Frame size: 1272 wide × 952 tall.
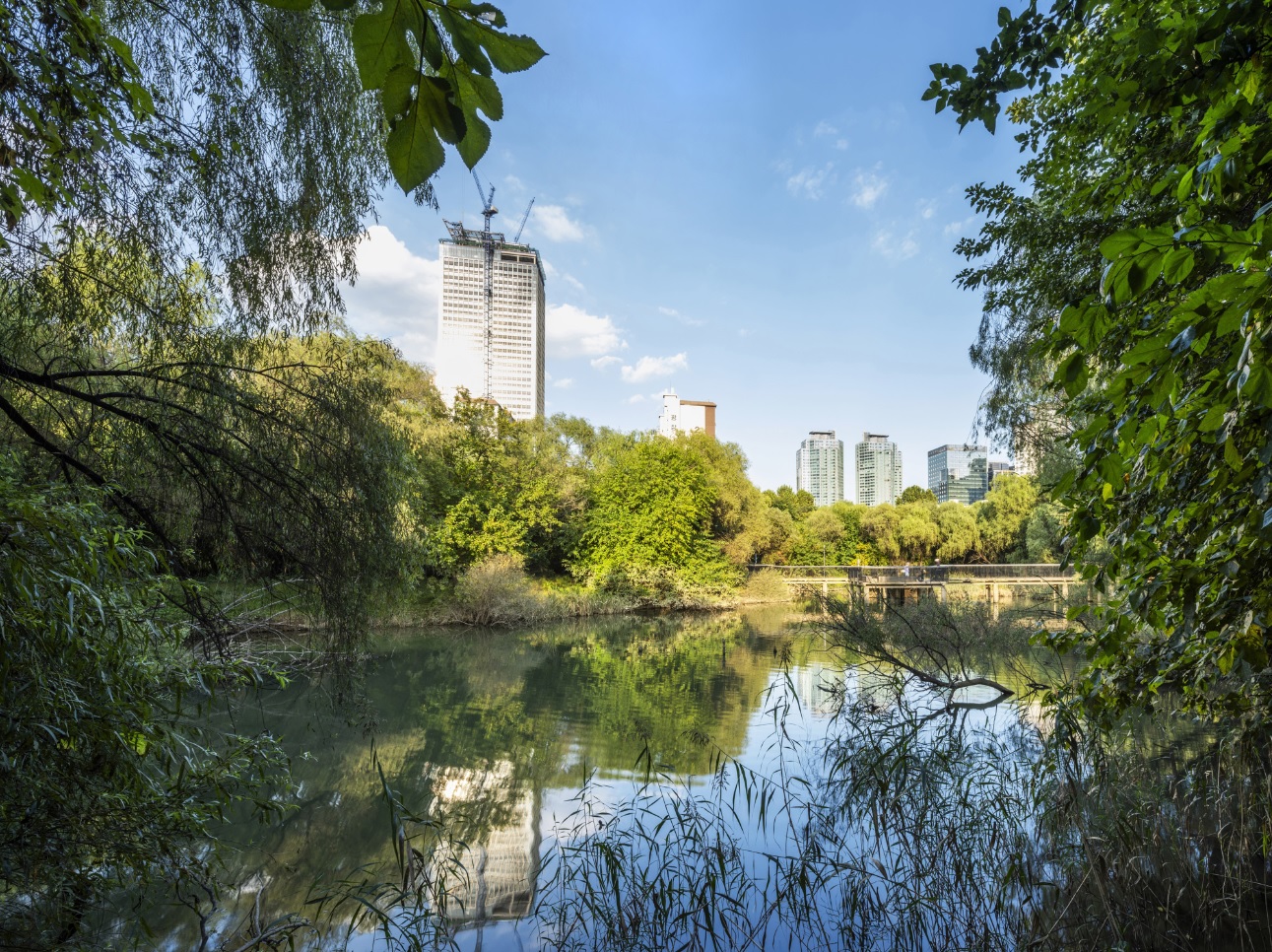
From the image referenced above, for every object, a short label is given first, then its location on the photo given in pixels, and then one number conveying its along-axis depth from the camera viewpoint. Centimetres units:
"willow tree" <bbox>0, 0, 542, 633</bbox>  320
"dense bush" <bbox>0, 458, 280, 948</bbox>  214
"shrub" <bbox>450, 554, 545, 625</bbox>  1652
